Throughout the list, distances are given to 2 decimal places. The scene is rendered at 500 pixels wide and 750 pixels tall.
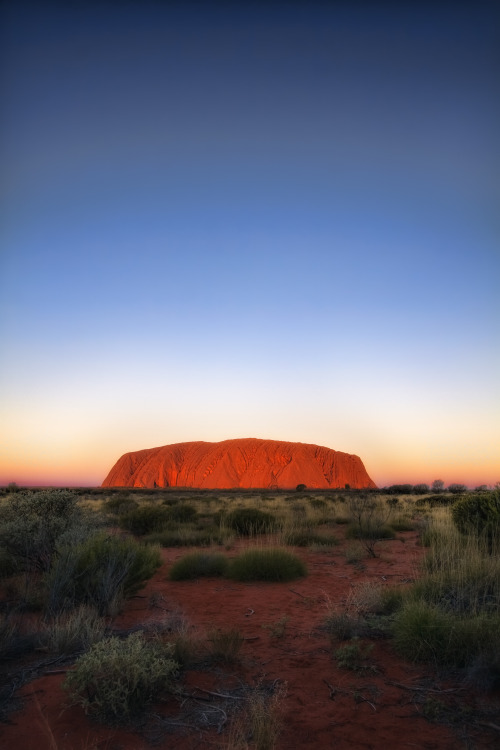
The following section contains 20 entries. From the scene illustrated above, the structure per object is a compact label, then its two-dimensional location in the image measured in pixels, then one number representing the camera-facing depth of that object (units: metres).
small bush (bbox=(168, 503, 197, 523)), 16.72
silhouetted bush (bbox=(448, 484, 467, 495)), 42.31
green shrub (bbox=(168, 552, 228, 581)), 8.48
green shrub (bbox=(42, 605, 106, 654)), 4.51
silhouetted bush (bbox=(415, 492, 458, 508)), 23.69
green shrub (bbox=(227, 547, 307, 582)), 8.27
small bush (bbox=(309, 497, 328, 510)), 21.76
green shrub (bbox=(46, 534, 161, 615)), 5.75
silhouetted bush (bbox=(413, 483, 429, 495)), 43.69
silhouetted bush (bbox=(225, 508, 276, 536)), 13.83
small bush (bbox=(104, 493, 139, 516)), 20.67
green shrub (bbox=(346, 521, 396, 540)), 12.47
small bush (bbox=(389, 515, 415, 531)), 14.91
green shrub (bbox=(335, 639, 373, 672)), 4.27
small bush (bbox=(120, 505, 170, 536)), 14.41
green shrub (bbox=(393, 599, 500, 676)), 4.14
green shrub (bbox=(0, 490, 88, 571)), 6.91
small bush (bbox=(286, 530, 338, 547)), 11.92
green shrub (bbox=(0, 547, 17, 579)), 7.53
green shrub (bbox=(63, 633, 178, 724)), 3.39
